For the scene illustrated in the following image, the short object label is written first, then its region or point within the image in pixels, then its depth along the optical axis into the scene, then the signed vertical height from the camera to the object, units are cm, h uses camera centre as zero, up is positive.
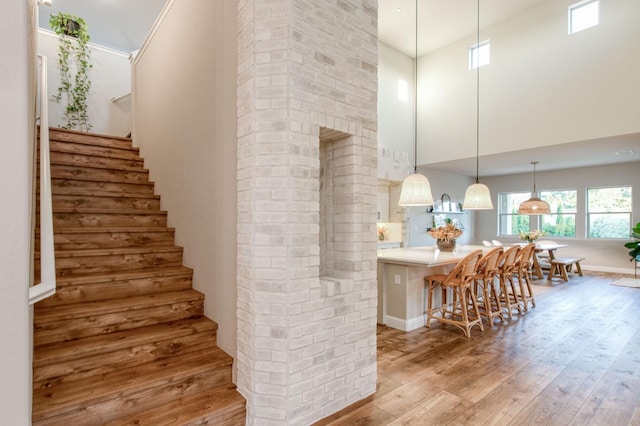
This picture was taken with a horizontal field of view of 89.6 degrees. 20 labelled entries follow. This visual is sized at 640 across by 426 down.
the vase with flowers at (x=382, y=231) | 795 -56
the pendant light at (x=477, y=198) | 495 +17
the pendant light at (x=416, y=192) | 411 +22
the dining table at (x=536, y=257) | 736 -115
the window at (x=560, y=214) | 920 -15
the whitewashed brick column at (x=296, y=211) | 202 -1
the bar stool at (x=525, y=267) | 476 -88
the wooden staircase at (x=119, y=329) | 189 -88
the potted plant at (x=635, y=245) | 708 -82
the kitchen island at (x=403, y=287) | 387 -97
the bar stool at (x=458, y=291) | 371 -102
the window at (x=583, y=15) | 575 +355
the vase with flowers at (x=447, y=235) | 470 -39
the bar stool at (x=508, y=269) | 438 -83
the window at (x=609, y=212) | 830 -9
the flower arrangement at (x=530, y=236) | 734 -62
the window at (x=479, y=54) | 718 +350
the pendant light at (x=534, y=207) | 716 +4
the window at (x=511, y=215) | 1021 -20
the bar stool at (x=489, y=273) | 402 -82
